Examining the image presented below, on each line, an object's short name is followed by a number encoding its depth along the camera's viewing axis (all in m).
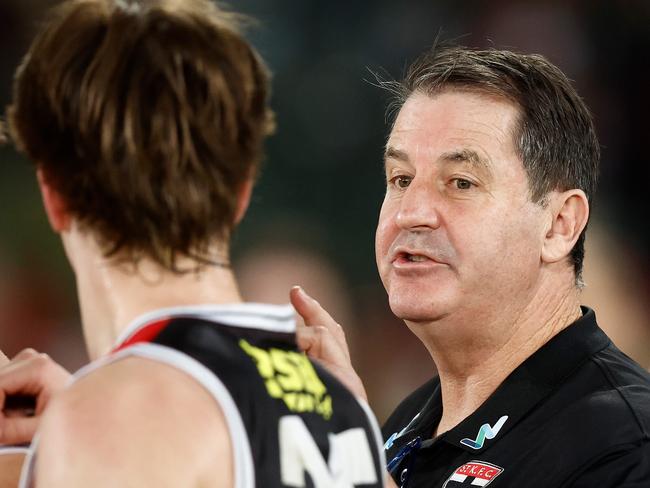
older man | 7.19
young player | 6.66
